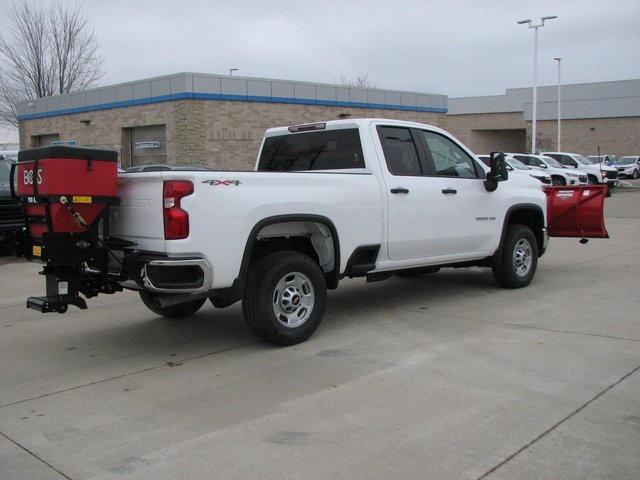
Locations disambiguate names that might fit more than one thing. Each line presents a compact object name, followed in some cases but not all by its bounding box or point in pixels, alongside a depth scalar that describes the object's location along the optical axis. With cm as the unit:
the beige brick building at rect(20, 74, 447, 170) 2534
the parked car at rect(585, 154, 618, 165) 3998
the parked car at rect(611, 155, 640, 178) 4366
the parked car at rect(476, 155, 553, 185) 2575
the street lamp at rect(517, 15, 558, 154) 3328
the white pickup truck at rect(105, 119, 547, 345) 534
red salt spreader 511
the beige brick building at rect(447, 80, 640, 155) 5391
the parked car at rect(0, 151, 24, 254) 1217
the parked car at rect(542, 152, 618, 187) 3219
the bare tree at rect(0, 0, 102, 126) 3684
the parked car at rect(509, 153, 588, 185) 2852
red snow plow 981
